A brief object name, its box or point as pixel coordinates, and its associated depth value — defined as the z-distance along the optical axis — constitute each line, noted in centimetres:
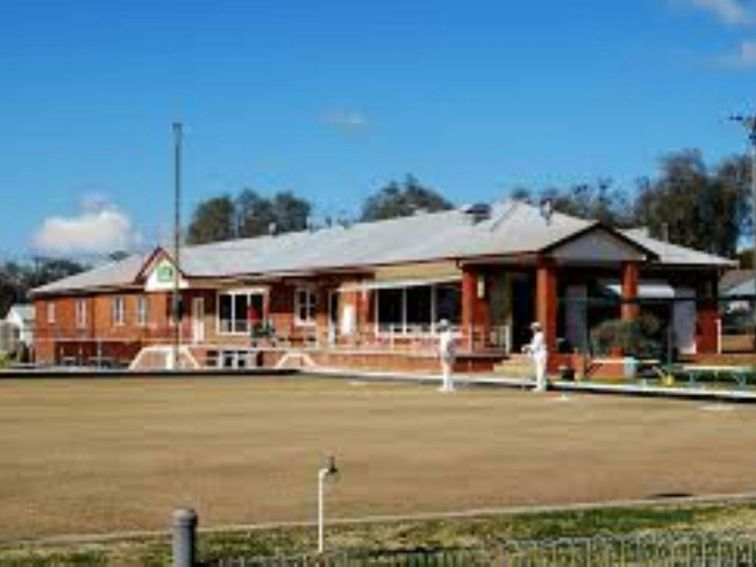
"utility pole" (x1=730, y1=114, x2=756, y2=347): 5492
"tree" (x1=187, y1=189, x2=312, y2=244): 13914
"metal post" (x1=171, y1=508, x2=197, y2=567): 657
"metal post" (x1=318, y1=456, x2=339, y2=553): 985
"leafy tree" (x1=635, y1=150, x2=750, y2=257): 9869
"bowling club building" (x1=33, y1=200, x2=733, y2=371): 4784
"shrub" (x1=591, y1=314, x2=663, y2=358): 4381
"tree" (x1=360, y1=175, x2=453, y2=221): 12612
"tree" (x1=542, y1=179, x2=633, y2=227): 10650
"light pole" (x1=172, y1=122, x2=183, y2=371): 6059
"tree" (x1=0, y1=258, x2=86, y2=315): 13688
